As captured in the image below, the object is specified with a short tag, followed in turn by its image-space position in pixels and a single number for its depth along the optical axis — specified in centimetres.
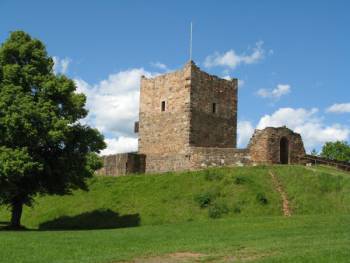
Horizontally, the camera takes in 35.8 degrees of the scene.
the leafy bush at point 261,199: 2833
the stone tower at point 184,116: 3894
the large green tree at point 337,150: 7550
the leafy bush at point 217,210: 2755
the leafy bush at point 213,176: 3191
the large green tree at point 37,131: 2508
